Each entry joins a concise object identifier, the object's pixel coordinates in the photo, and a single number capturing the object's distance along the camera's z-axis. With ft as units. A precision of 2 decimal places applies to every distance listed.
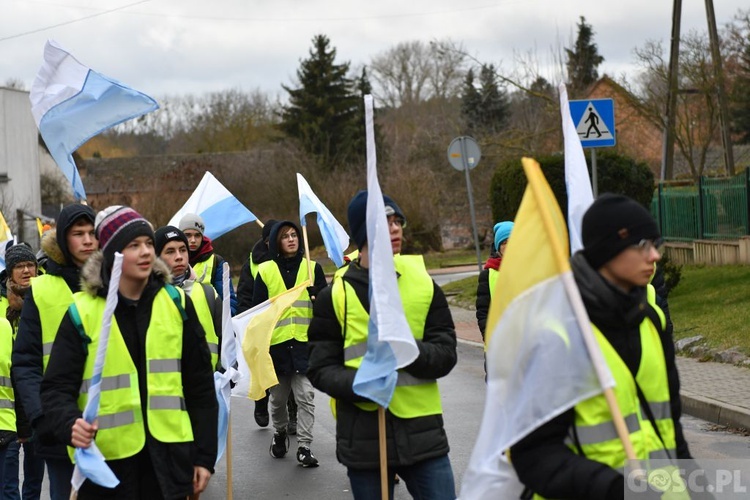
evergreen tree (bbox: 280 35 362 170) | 178.50
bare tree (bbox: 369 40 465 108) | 222.69
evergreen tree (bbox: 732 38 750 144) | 88.28
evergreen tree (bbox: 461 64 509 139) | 184.44
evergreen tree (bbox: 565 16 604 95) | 117.29
